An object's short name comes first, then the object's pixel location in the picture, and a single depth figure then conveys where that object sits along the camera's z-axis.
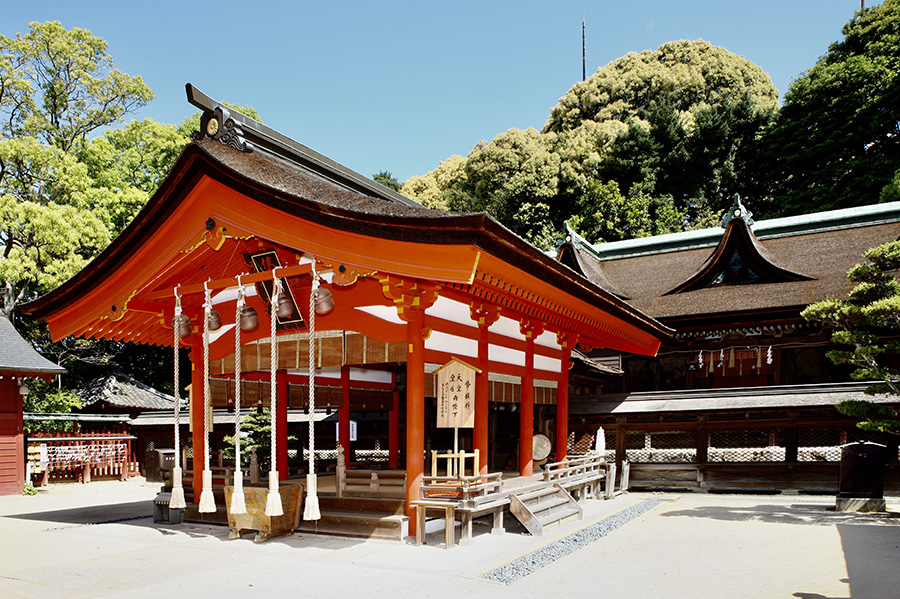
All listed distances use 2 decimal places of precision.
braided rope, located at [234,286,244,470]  8.88
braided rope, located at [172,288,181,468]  9.73
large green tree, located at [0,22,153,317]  23.88
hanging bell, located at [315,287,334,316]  9.55
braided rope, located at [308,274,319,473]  8.24
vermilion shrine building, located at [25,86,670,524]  8.67
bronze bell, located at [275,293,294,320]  9.91
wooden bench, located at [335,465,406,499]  9.82
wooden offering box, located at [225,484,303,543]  9.44
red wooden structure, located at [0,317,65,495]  18.91
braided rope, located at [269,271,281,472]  8.98
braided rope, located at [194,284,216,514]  9.27
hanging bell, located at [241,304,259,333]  10.27
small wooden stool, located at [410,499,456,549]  8.97
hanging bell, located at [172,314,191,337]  11.30
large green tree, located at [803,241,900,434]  11.91
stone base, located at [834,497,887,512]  12.48
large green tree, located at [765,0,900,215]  30.72
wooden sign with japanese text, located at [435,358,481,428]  9.55
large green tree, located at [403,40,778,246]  35.81
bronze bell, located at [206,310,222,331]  10.72
